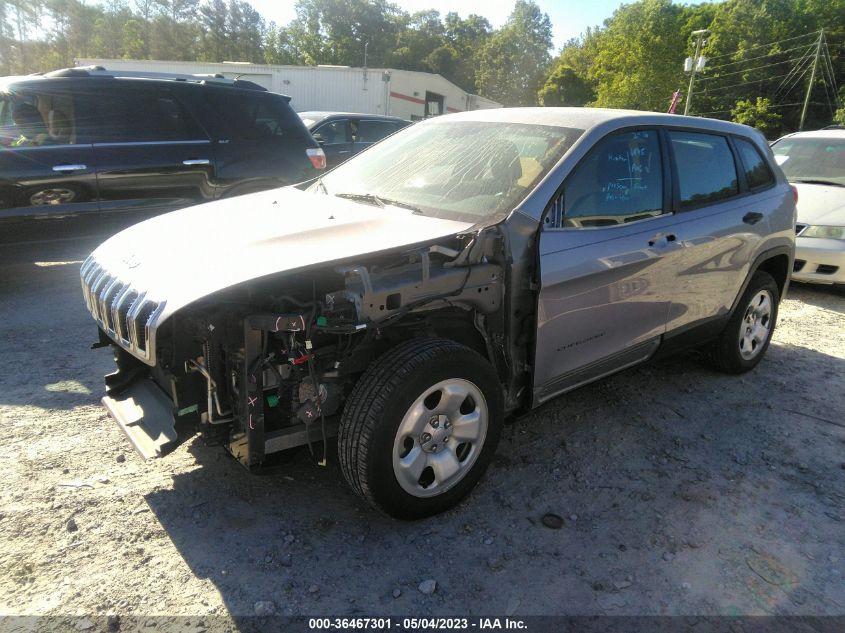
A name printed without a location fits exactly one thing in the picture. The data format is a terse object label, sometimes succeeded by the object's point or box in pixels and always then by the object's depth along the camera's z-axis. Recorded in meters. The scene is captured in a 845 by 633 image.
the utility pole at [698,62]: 29.94
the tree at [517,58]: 78.81
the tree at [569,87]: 63.00
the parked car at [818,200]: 6.59
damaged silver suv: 2.33
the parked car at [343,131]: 9.91
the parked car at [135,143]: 5.10
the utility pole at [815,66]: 36.05
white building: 26.75
